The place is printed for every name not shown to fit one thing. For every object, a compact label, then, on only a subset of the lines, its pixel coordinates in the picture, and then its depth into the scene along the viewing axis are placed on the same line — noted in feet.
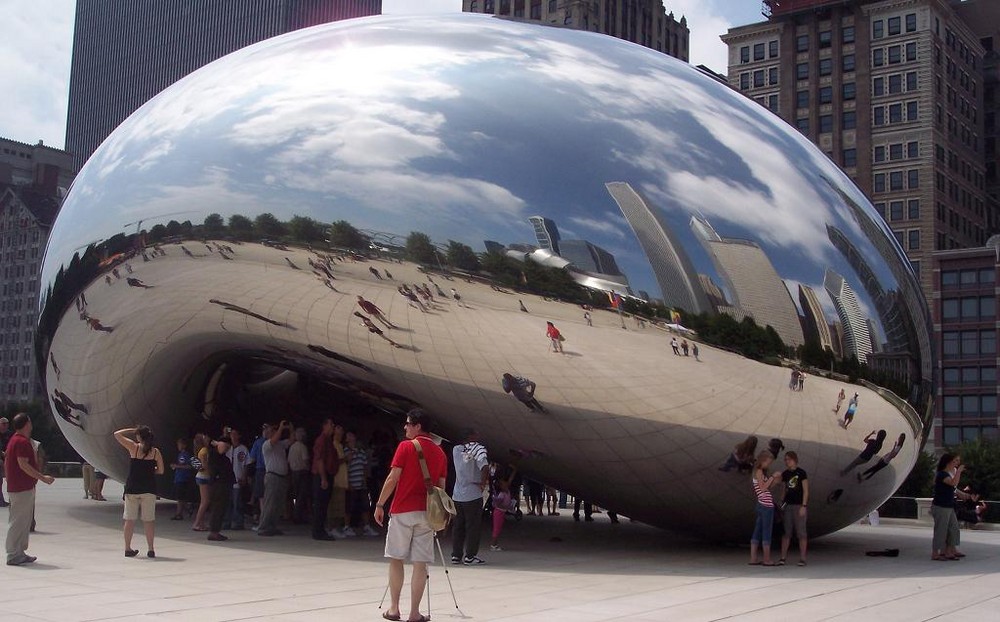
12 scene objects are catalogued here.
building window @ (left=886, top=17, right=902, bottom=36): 330.13
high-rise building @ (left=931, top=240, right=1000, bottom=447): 279.49
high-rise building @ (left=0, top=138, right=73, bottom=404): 428.15
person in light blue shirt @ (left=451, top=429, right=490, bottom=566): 37.29
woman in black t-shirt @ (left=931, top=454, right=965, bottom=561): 42.32
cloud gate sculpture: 35.65
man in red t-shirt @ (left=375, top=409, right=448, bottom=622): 25.67
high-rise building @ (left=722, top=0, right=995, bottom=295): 322.75
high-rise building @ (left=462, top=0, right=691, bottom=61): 362.74
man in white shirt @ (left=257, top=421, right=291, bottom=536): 45.09
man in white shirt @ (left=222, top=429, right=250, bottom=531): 47.50
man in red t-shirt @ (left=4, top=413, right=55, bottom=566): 34.65
